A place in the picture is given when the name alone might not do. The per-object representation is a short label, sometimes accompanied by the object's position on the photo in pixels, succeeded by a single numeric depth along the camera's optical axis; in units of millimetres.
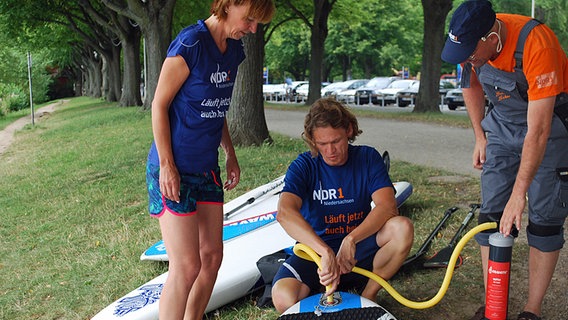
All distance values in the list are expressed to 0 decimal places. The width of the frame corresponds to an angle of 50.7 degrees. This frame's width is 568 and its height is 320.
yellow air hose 2921
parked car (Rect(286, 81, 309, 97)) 41269
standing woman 2891
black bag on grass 4031
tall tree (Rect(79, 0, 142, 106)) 26625
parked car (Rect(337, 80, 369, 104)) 35178
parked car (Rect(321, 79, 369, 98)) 39031
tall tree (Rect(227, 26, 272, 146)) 10766
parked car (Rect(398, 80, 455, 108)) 30453
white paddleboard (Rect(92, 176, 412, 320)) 4078
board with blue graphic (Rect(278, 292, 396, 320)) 2996
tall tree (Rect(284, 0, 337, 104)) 25250
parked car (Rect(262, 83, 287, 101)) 44156
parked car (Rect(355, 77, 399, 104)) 33375
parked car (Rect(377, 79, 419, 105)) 31703
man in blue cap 2951
